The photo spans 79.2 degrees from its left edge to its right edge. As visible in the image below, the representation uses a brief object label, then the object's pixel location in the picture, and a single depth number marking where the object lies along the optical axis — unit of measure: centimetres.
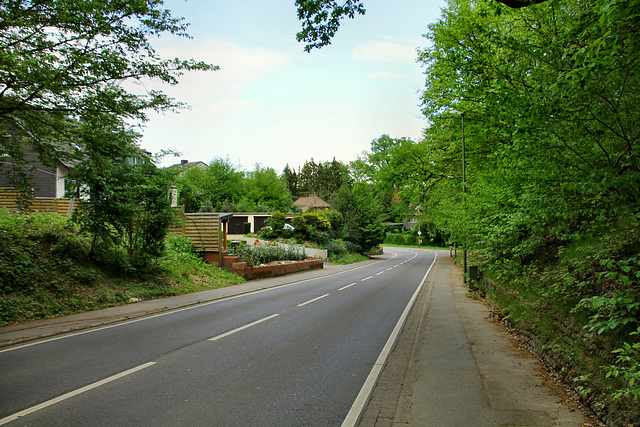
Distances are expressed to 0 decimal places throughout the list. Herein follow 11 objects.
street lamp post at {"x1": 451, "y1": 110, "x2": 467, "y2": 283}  1328
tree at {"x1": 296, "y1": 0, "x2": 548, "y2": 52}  822
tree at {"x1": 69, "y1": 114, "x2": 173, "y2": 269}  1098
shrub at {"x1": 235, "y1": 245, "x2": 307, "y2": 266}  2025
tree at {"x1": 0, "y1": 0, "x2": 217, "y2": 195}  845
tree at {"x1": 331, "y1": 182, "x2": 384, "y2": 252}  4259
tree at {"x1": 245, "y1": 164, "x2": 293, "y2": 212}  7100
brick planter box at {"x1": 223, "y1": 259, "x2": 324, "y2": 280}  1834
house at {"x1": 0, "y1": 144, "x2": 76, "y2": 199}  2789
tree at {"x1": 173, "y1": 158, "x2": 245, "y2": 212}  6331
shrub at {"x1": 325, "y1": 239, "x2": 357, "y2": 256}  3669
